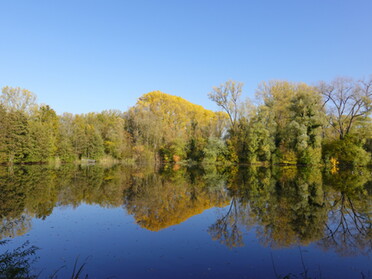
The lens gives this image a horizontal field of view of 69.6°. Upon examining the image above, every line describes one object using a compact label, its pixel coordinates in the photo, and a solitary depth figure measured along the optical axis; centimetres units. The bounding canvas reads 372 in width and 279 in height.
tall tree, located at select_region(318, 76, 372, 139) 3500
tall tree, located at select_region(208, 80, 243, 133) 4312
